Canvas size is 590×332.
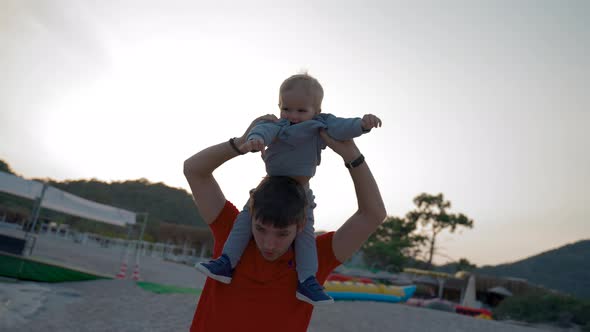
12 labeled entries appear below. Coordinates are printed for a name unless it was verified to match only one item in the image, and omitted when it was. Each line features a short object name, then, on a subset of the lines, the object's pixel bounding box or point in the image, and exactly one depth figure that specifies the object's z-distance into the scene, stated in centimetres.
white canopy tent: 1236
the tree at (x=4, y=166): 6670
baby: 184
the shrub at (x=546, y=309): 1852
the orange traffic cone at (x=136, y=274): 1413
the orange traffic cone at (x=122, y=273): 1378
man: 178
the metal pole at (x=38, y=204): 1241
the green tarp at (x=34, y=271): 1034
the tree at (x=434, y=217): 4234
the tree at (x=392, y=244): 4122
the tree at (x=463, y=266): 4297
